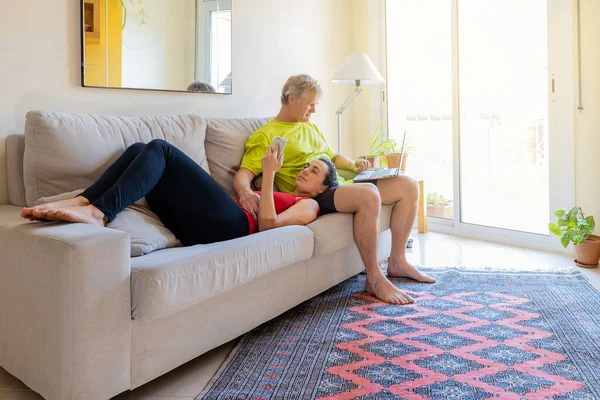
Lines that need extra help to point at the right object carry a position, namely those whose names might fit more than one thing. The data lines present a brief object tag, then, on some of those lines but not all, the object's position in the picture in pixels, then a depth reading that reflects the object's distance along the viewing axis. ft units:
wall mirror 7.90
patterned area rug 5.17
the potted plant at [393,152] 12.50
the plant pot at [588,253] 9.71
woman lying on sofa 5.40
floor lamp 11.83
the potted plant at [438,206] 13.92
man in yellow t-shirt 7.94
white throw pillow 5.55
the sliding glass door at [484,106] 11.17
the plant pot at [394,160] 12.44
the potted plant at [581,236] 9.75
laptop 8.60
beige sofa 4.43
